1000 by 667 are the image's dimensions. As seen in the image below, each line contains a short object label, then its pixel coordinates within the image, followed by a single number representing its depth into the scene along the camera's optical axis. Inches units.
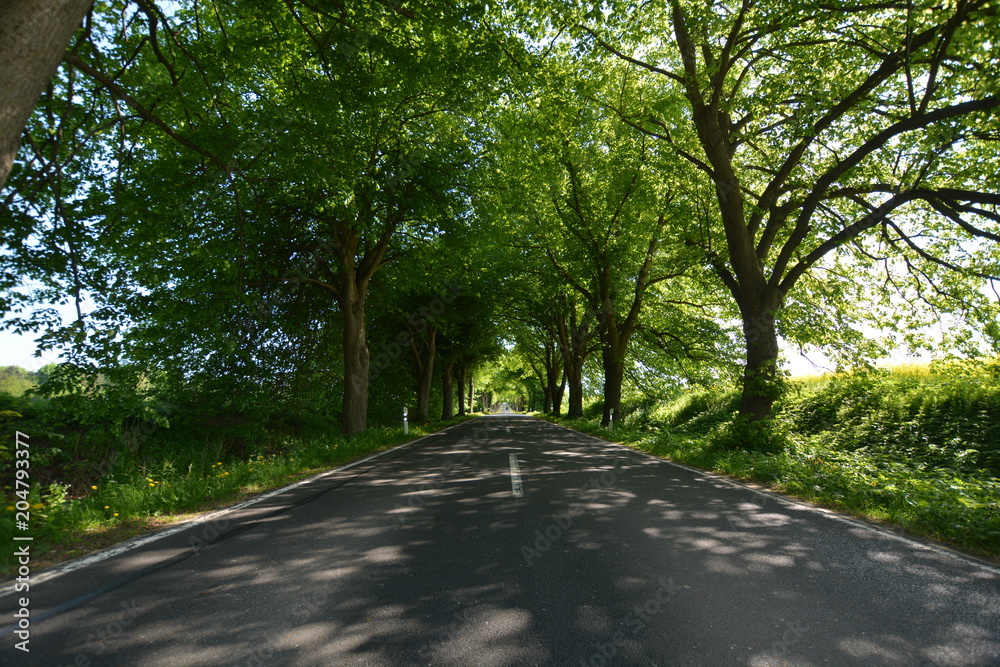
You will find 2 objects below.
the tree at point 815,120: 301.0
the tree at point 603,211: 487.8
